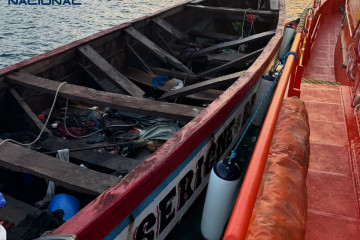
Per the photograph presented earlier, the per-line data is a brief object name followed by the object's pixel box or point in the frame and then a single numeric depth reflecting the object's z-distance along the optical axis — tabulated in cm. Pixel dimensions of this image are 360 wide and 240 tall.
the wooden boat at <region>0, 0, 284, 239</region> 233
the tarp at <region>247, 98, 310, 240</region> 156
